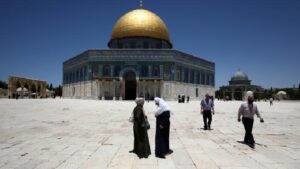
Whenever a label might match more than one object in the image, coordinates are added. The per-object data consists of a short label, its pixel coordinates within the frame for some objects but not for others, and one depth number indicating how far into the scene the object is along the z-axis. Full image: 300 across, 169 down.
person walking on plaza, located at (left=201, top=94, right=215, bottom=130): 7.16
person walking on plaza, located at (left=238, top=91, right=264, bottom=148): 5.22
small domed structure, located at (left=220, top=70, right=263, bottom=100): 53.23
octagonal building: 33.00
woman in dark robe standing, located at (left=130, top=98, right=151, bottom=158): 4.20
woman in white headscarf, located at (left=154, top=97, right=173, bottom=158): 4.27
